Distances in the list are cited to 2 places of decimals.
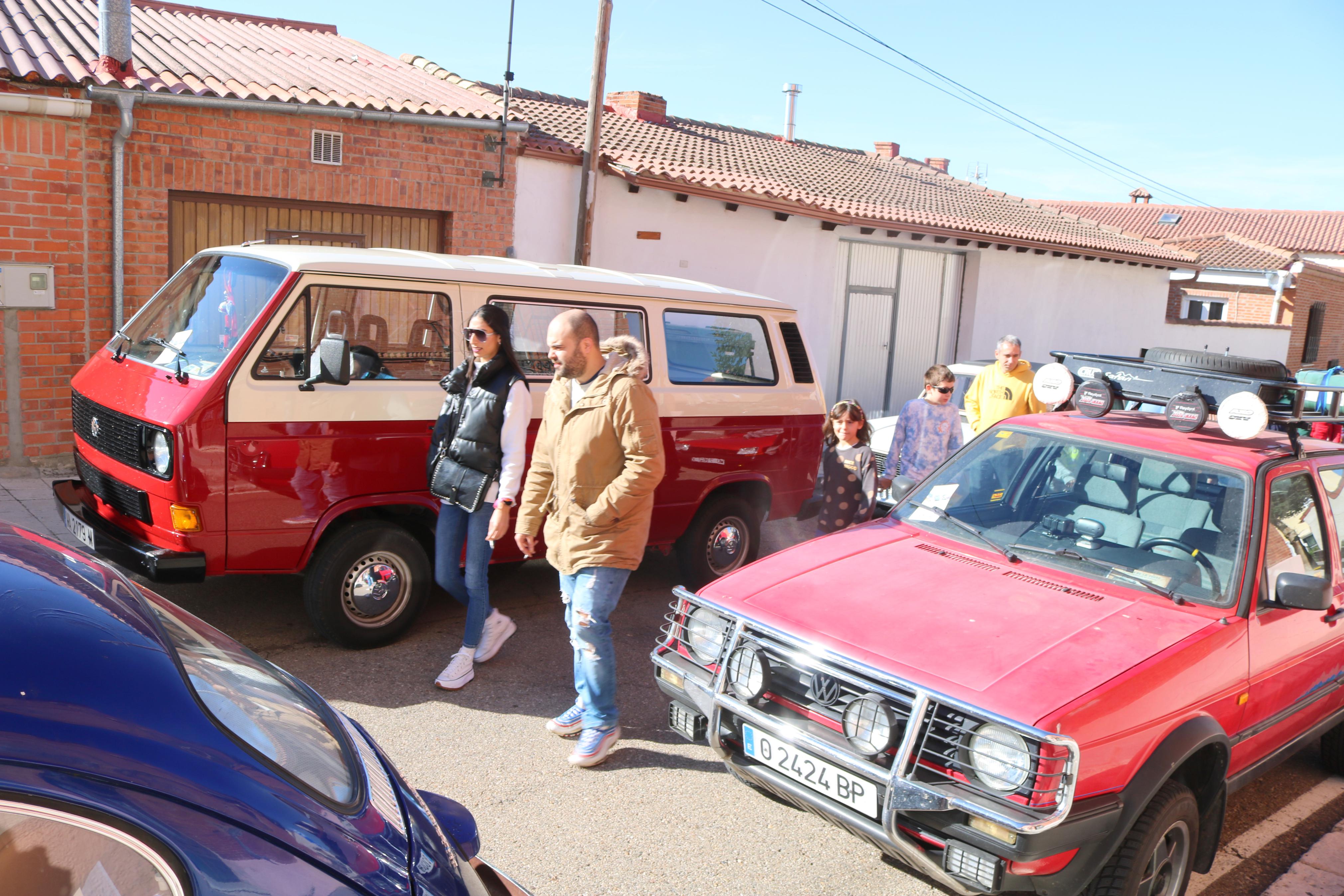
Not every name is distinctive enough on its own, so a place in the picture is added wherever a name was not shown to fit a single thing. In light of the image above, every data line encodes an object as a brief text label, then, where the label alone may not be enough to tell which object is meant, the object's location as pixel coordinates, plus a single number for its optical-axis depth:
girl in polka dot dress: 6.22
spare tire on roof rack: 5.27
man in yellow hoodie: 7.50
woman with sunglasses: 4.88
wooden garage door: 9.46
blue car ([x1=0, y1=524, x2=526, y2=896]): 1.37
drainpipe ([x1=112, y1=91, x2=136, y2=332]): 8.66
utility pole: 11.44
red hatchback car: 3.06
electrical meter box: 8.48
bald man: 4.20
